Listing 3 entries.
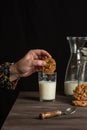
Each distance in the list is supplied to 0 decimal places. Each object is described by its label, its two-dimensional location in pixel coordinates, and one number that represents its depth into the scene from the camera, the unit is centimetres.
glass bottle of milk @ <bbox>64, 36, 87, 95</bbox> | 127
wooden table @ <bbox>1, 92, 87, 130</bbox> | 89
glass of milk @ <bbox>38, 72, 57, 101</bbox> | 122
